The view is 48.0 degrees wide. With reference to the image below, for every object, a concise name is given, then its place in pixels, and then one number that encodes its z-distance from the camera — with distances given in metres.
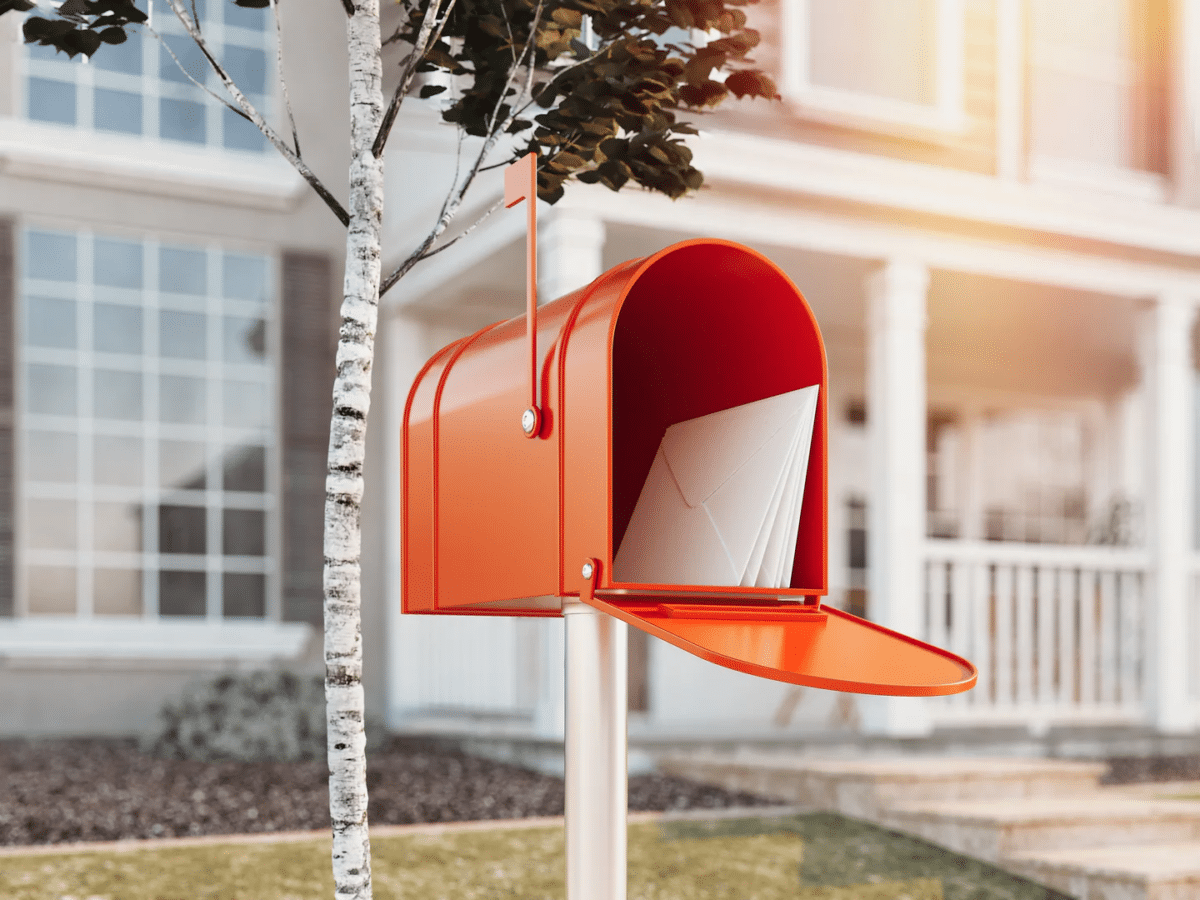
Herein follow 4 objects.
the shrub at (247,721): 6.78
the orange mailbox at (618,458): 1.72
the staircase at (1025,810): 4.32
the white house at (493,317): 6.92
